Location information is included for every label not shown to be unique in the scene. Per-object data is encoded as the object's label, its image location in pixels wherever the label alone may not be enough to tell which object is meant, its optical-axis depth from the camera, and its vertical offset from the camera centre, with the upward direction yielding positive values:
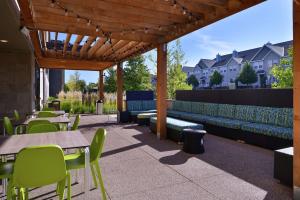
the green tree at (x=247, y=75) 30.41 +2.79
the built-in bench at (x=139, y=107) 8.56 -0.52
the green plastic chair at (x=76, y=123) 3.69 -0.49
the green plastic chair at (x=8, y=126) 3.37 -0.49
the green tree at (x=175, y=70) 13.60 +1.57
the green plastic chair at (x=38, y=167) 1.70 -0.60
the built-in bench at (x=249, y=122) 4.52 -0.71
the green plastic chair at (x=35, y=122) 3.16 -0.43
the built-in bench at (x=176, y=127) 5.17 -0.80
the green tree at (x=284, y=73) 8.76 +0.91
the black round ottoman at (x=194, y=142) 4.37 -0.96
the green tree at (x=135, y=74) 17.74 +1.70
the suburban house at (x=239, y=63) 30.66 +5.30
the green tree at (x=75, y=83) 21.67 +1.23
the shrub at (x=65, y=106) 11.27 -0.60
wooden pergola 3.39 +1.47
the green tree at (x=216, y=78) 36.56 +2.81
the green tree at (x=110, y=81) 19.91 +1.26
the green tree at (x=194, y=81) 41.79 +2.66
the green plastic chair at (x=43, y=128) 3.03 -0.48
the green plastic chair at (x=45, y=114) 4.89 -0.44
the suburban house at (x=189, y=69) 48.14 +5.77
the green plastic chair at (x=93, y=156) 2.34 -0.74
